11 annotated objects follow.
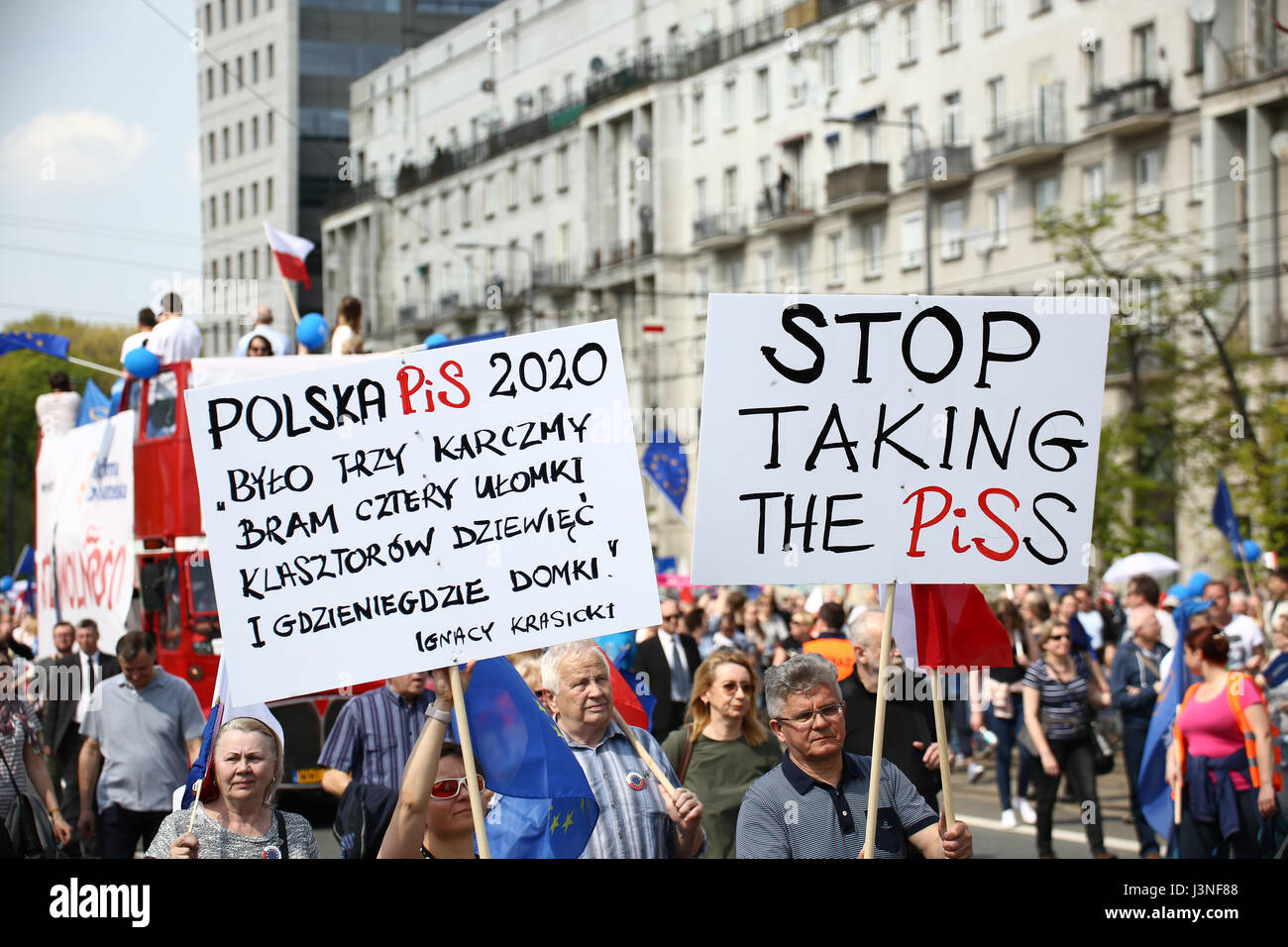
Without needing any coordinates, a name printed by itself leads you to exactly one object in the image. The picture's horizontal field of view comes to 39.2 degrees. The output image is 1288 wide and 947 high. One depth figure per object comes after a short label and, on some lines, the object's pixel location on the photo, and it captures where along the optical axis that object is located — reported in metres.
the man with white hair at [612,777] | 5.44
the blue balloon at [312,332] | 15.33
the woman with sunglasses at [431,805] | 4.92
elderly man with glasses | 4.94
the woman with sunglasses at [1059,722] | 11.91
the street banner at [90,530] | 14.54
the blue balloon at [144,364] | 14.95
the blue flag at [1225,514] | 18.09
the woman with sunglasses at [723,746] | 6.66
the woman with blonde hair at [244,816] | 5.04
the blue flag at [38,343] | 17.58
